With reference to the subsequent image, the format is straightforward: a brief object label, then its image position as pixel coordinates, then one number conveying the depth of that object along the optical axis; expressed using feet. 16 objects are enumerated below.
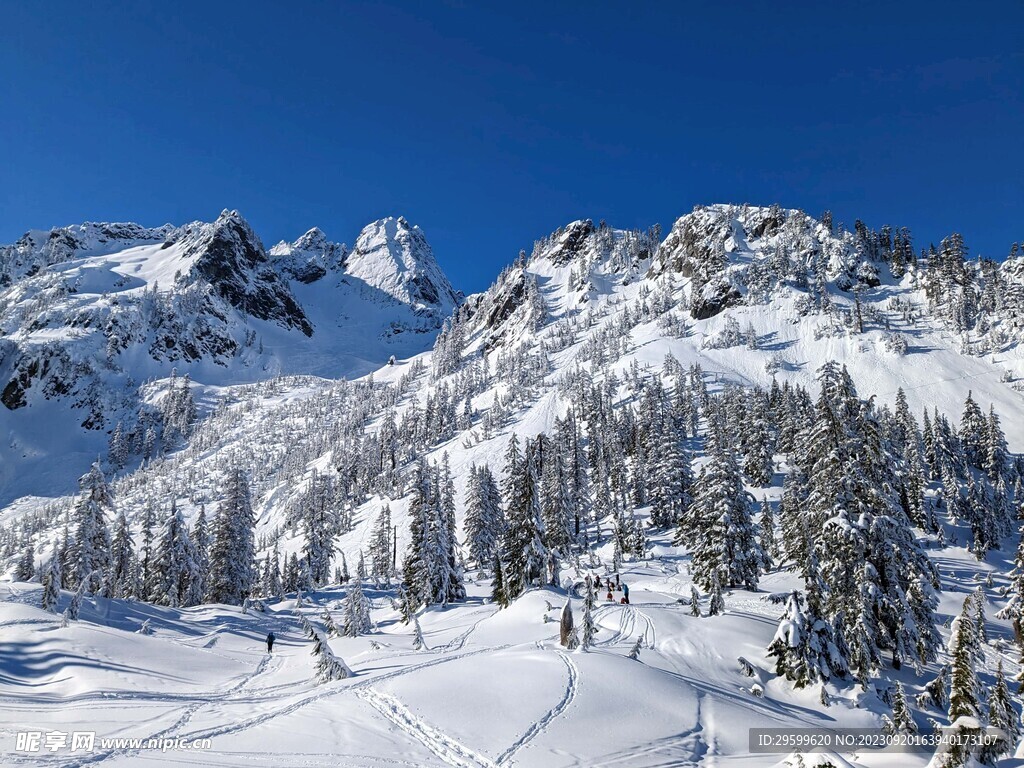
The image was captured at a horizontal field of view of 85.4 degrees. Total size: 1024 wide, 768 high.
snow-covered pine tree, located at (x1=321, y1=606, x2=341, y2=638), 97.71
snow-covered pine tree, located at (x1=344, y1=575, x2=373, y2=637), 115.55
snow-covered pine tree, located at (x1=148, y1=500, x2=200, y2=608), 164.45
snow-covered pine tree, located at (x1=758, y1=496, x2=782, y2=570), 166.81
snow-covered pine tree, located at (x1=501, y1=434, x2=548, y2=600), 126.52
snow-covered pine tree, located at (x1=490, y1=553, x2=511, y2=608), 127.99
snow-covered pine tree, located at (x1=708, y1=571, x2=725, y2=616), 88.69
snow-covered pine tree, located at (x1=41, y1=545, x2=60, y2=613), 92.84
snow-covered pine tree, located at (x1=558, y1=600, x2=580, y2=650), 72.02
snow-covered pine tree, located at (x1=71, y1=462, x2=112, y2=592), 155.94
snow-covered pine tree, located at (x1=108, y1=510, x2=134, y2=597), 188.65
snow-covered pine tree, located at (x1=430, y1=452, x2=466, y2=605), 142.92
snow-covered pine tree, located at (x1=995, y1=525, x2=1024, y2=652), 76.07
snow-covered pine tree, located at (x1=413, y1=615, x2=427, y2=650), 89.86
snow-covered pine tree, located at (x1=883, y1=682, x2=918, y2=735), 53.52
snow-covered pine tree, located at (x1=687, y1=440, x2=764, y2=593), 115.55
